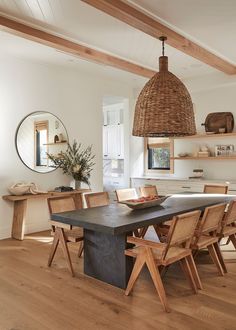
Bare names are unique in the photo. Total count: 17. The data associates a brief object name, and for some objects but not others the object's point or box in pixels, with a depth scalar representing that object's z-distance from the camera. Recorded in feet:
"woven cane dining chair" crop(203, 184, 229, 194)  16.25
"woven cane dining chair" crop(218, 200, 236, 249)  11.60
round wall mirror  17.35
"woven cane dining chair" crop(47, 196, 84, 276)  11.48
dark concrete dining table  9.45
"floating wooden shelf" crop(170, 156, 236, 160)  19.63
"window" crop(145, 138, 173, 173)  23.70
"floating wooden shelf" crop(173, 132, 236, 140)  19.88
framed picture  20.58
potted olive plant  18.53
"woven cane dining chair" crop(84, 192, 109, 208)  13.57
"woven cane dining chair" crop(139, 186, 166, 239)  16.20
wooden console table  16.08
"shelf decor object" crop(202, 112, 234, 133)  20.20
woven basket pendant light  10.30
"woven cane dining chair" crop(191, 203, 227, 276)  10.33
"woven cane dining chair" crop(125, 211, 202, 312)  8.83
